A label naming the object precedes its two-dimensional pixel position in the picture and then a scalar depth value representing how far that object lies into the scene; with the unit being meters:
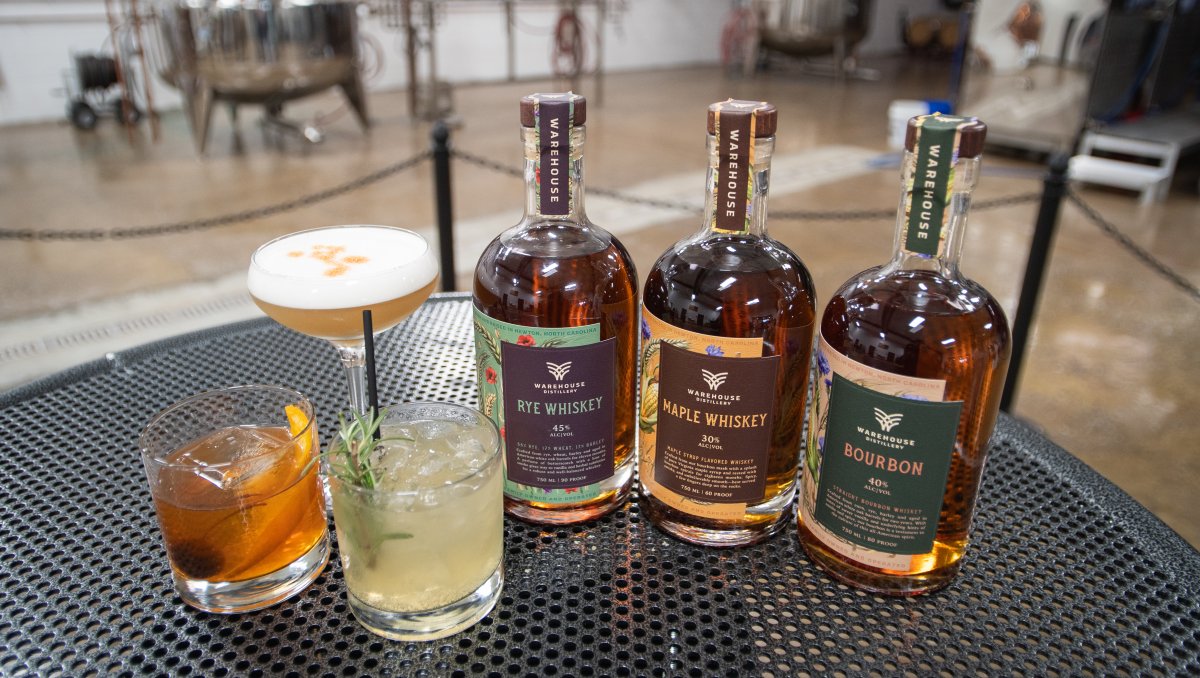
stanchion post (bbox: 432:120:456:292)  2.13
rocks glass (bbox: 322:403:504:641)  0.66
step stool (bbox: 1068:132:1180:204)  4.68
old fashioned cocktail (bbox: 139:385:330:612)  0.70
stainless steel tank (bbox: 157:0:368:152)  4.92
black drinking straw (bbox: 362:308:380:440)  0.69
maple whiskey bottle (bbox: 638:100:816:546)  0.73
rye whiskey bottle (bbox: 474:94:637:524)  0.76
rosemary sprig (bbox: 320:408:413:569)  0.66
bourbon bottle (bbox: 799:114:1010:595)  0.67
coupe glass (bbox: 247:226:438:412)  0.79
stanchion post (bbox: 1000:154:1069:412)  2.00
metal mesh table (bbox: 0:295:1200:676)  0.69
